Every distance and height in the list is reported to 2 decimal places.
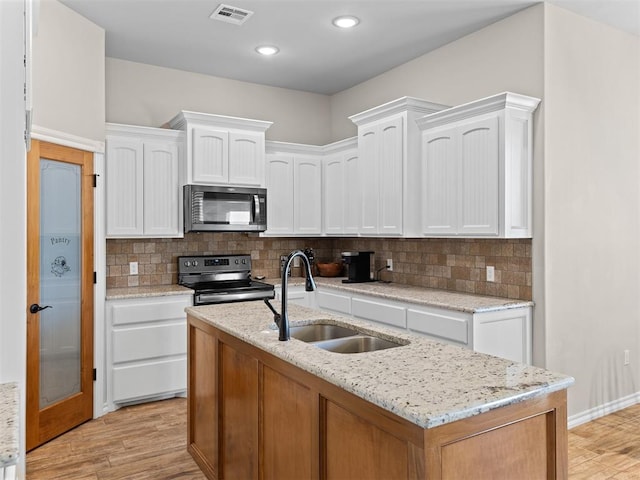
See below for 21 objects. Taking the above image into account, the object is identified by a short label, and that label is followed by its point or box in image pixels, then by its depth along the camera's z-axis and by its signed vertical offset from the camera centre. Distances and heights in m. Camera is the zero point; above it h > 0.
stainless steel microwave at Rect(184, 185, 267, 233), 4.43 +0.30
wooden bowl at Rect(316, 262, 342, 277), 5.45 -0.31
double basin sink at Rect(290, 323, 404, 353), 2.33 -0.48
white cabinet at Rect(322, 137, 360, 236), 4.91 +0.54
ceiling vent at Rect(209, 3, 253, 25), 3.63 +1.70
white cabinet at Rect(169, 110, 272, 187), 4.45 +0.86
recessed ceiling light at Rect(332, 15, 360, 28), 3.81 +1.70
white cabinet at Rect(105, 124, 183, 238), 4.17 +0.51
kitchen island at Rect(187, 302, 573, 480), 1.40 -0.55
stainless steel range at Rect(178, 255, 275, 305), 4.35 -0.38
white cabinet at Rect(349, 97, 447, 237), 4.09 +0.65
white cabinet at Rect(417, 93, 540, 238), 3.43 +0.53
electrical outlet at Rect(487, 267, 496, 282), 3.88 -0.26
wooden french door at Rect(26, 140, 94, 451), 3.28 -0.34
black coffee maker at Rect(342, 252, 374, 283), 4.87 -0.25
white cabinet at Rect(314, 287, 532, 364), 3.33 -0.61
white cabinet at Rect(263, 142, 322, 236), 5.11 +0.54
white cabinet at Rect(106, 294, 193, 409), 3.97 -0.87
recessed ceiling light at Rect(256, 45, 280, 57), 4.37 +1.70
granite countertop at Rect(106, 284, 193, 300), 3.99 -0.42
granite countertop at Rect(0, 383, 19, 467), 0.89 -0.38
